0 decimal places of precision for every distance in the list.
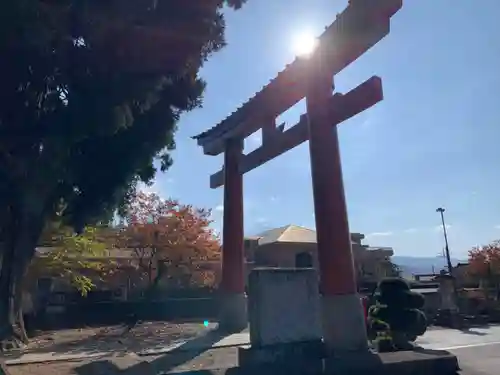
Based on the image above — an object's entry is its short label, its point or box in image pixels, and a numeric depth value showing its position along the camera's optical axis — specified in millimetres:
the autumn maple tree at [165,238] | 18688
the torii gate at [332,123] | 8812
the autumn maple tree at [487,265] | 21281
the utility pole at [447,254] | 27838
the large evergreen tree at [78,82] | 6742
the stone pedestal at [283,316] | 7293
